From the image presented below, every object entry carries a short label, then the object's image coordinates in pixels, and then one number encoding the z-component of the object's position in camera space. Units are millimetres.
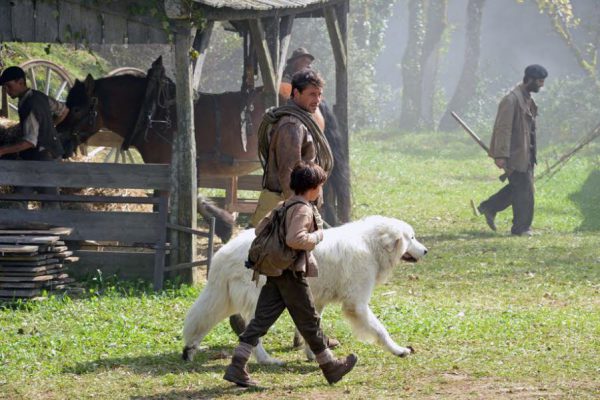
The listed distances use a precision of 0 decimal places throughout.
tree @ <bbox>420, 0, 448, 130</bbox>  48531
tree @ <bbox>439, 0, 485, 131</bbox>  45594
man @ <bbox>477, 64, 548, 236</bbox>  17078
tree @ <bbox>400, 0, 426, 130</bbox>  46781
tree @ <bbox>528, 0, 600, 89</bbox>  29469
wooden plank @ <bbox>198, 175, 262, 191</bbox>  15953
